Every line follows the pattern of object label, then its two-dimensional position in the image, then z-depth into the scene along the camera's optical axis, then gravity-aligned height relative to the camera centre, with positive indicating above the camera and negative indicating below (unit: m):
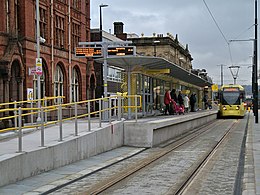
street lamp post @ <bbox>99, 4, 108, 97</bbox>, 21.60 +1.26
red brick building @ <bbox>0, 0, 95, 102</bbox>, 30.81 +3.17
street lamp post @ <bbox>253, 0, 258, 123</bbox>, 37.75 +0.50
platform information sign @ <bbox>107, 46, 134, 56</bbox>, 22.31 +1.92
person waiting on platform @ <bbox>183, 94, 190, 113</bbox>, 37.11 -0.69
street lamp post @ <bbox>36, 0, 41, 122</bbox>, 26.13 +2.97
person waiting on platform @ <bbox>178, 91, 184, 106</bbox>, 33.19 -0.55
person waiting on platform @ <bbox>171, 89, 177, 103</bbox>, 31.41 -0.13
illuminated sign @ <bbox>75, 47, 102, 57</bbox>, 22.33 +1.92
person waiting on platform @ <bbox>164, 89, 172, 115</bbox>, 29.23 -0.45
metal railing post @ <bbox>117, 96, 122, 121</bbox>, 19.78 -0.67
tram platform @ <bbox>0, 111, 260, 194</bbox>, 10.57 -2.04
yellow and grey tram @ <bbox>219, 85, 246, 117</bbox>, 50.50 -0.76
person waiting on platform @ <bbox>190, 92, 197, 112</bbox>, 40.83 -0.72
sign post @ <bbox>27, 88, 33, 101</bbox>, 28.53 -0.01
